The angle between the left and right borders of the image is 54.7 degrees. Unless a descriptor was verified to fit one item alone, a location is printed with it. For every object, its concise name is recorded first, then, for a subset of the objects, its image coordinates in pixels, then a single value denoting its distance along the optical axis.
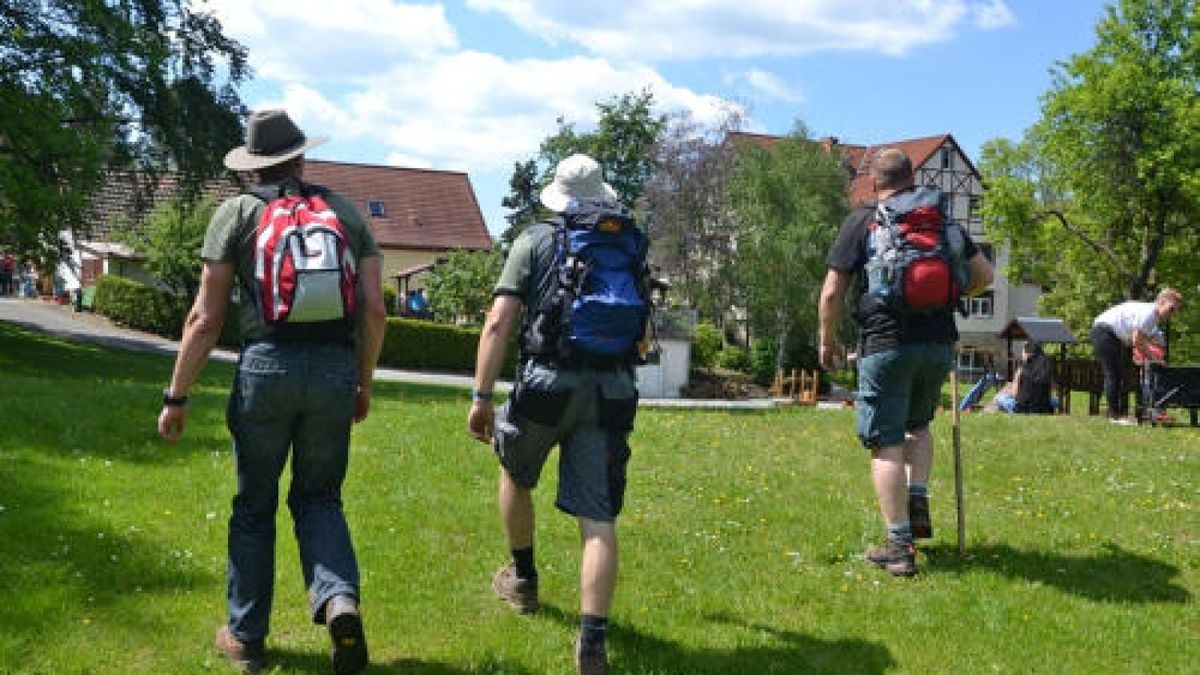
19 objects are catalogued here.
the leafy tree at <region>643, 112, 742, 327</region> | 51.94
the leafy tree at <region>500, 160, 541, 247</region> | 75.38
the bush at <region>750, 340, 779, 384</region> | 46.47
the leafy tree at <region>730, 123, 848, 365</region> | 50.97
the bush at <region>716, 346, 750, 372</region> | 47.09
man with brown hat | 4.48
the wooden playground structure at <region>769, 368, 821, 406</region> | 40.11
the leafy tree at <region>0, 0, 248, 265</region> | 22.52
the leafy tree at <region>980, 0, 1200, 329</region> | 41.25
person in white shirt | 14.38
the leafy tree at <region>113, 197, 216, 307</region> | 37.81
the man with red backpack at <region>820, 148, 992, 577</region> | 6.19
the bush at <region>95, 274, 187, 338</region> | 38.06
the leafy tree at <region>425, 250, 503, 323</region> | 44.28
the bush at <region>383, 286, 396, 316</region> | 46.11
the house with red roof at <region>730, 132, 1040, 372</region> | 69.25
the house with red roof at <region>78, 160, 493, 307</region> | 61.81
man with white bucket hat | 4.75
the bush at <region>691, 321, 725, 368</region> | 45.38
